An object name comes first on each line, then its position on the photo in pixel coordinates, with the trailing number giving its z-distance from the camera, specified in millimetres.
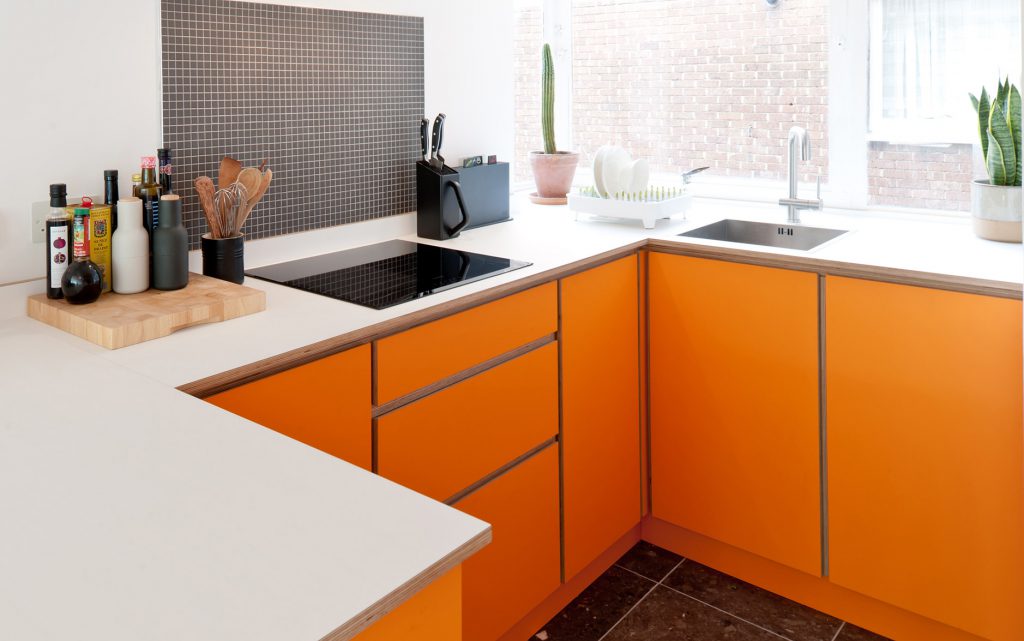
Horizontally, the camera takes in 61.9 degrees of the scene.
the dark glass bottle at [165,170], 1845
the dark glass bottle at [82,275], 1679
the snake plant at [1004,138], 2346
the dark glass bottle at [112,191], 1774
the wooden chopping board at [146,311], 1589
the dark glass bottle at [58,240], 1674
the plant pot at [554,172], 3188
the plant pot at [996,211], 2338
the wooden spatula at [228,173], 2074
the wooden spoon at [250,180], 2061
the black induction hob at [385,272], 1969
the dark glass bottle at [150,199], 1821
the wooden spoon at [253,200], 2014
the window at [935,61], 2617
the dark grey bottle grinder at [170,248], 1789
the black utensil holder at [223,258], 1952
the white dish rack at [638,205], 2686
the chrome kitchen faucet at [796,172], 2697
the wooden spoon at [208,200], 1938
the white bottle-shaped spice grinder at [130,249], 1766
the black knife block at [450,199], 2561
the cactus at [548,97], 3170
